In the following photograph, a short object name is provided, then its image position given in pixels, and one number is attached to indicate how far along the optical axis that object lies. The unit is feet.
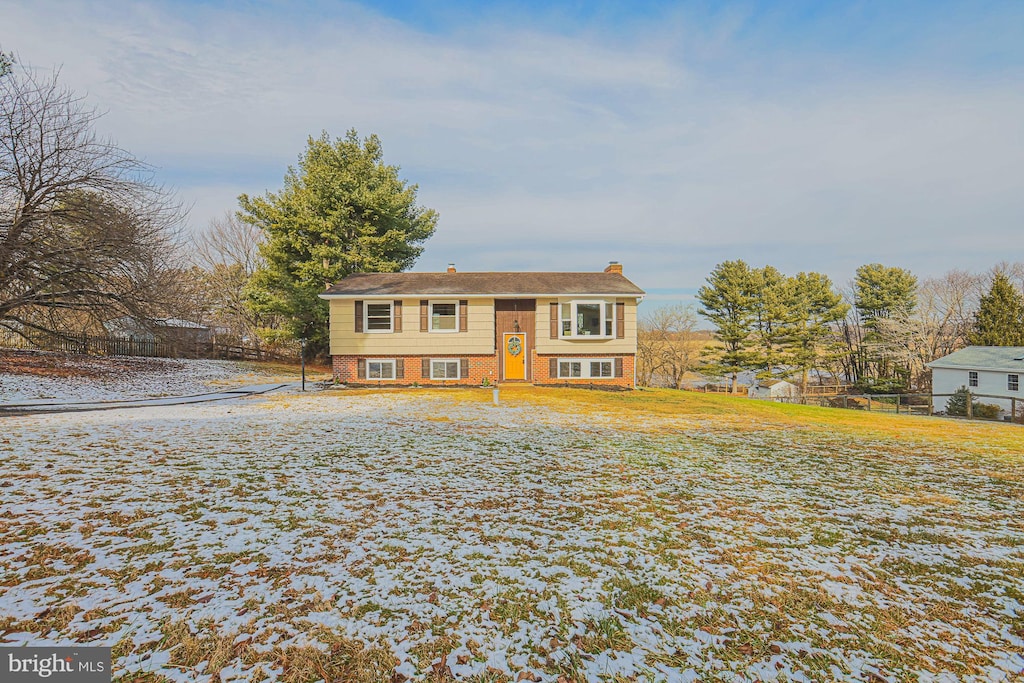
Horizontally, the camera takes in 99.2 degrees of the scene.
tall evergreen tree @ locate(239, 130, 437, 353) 84.99
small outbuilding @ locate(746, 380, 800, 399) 116.67
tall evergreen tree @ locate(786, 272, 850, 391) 113.05
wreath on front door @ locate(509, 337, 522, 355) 68.80
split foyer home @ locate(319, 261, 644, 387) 66.28
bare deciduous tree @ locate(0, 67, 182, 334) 43.32
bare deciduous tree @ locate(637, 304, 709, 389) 123.44
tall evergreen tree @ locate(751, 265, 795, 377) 109.50
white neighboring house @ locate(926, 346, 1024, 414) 79.05
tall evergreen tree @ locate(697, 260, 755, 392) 108.68
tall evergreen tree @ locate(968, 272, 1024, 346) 94.63
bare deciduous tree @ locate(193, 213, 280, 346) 115.55
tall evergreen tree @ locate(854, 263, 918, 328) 119.75
